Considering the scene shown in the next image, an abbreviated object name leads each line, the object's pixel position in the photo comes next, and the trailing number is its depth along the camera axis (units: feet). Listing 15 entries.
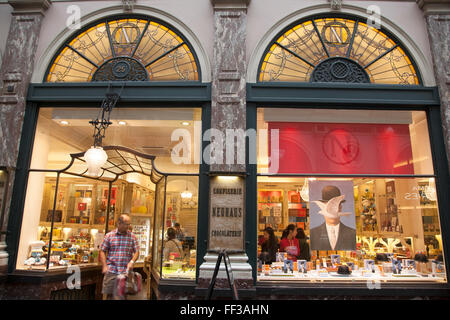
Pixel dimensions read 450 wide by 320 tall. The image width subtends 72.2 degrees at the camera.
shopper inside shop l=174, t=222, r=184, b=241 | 21.22
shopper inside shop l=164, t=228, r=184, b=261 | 20.94
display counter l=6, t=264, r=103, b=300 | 19.54
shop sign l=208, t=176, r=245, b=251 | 19.86
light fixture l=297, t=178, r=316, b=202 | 21.62
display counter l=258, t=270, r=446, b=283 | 20.19
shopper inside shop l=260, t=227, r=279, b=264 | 20.91
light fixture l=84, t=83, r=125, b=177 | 18.30
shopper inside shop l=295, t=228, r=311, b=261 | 20.97
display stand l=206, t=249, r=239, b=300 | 13.04
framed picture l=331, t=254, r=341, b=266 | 20.76
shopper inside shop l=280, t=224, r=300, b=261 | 21.13
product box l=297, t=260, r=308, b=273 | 20.65
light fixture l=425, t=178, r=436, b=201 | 21.40
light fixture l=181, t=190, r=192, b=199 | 21.42
